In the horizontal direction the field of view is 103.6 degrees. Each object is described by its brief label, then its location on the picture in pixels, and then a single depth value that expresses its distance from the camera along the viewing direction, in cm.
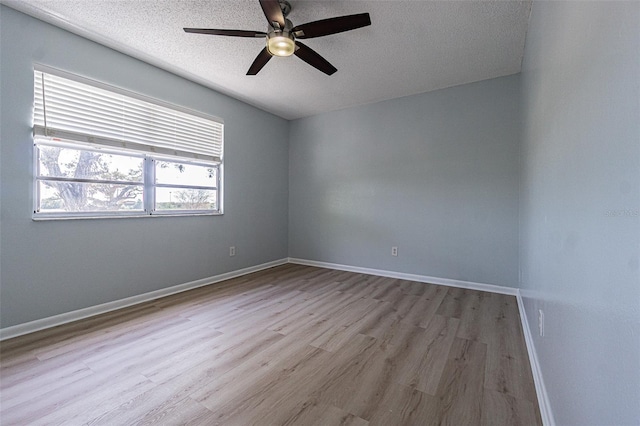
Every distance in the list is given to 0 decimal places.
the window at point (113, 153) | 222
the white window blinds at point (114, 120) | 221
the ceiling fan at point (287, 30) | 176
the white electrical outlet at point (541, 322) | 147
